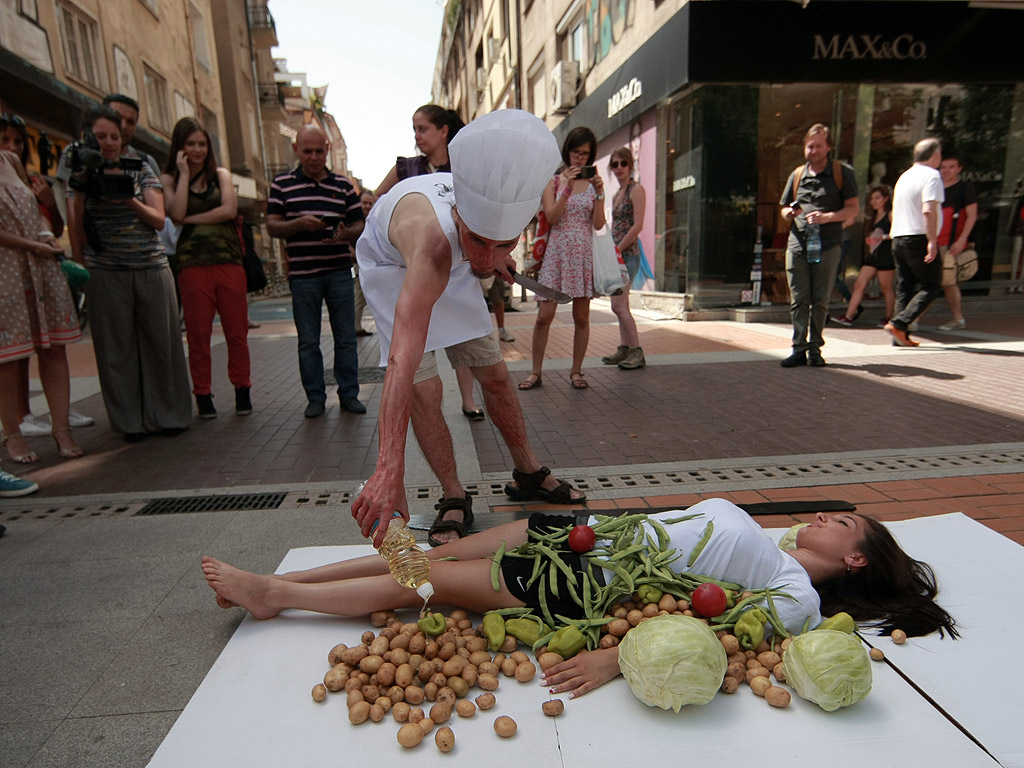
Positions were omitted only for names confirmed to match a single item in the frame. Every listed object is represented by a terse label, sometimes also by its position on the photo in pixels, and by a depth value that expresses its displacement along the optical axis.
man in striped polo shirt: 4.75
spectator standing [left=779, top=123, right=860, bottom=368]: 5.88
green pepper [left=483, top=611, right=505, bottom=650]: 1.93
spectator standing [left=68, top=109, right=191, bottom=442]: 4.16
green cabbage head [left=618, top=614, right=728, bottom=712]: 1.61
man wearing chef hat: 1.79
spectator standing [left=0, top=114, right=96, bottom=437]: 4.07
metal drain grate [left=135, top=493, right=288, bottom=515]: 3.26
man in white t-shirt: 6.34
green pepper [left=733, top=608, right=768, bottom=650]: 1.87
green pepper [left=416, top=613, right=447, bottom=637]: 1.93
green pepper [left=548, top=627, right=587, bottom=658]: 1.89
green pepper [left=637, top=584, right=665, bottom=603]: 1.99
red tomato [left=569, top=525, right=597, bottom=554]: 2.07
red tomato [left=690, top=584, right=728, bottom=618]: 1.90
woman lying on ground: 2.05
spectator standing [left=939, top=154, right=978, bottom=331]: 7.34
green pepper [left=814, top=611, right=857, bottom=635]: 1.92
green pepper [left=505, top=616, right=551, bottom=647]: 1.94
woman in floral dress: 5.52
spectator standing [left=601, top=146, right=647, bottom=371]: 6.22
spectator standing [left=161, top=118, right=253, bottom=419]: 4.60
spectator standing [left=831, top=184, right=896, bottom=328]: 8.55
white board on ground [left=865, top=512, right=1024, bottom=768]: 1.70
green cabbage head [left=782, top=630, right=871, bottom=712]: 1.64
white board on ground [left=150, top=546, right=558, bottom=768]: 1.59
